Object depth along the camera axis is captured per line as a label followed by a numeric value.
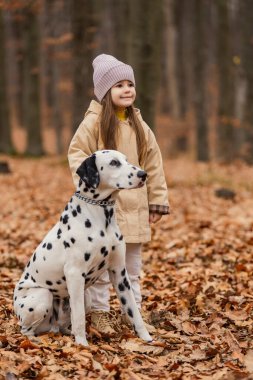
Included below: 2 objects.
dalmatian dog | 4.50
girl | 5.07
